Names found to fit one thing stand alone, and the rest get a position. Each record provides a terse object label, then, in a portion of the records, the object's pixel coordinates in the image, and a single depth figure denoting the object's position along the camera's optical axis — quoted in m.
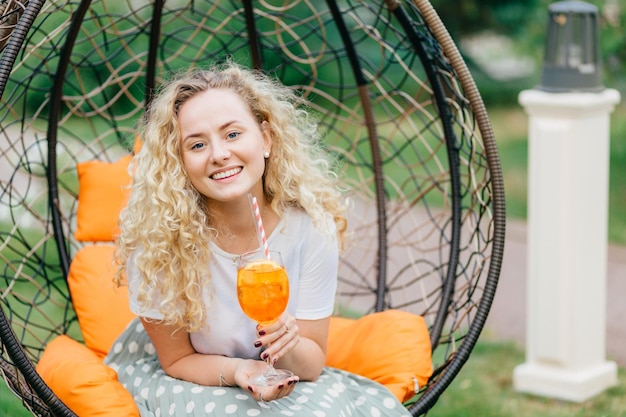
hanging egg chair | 2.22
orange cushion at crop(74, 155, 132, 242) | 3.05
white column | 3.31
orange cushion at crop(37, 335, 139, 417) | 2.30
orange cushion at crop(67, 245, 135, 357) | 2.81
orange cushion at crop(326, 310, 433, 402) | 2.60
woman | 2.20
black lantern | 3.35
